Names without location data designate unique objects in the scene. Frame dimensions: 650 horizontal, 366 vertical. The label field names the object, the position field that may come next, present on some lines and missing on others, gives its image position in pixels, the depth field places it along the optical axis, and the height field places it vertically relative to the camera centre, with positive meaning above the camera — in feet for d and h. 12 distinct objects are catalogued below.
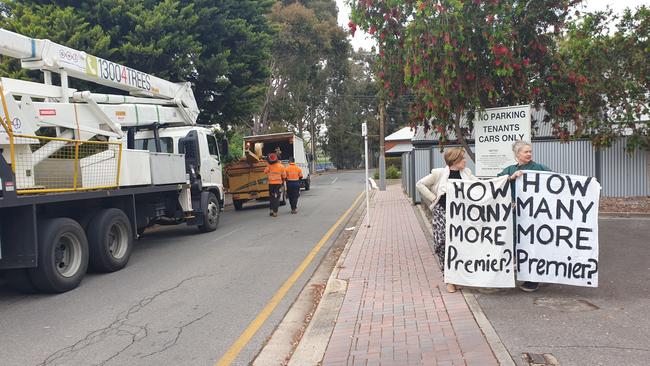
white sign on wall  23.36 +1.16
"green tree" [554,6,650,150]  41.34 +7.81
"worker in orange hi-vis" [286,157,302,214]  51.01 -1.77
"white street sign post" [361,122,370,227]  39.33 +2.43
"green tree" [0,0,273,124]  43.06 +12.81
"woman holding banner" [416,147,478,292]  19.76 -1.00
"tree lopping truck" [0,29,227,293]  20.59 -0.02
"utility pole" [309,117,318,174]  198.39 +8.35
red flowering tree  21.94 +4.95
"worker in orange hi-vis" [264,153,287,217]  48.16 -1.24
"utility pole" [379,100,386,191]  85.77 -0.63
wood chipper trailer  55.52 -1.26
